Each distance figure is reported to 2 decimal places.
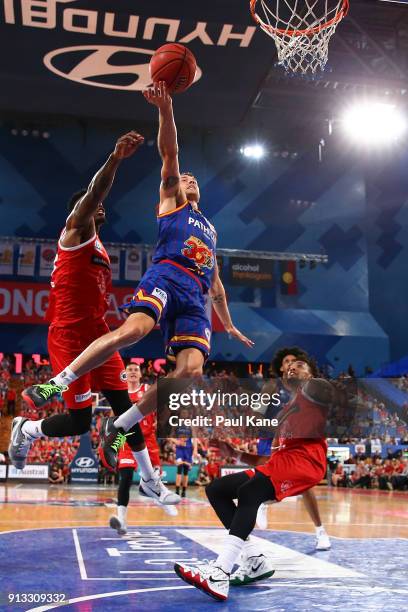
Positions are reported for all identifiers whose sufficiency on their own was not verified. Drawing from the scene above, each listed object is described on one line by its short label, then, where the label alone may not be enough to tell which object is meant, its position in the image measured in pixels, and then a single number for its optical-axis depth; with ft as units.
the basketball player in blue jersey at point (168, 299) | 14.33
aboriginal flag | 82.43
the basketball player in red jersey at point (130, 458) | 24.60
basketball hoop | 29.27
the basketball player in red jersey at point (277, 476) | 15.26
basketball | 16.20
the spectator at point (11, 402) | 68.08
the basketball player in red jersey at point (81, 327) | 17.16
